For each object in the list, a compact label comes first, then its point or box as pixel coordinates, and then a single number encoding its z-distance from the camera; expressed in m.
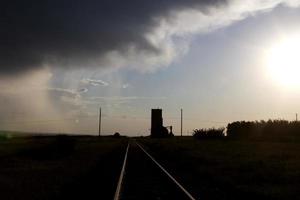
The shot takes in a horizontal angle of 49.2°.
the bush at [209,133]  47.10
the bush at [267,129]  45.16
